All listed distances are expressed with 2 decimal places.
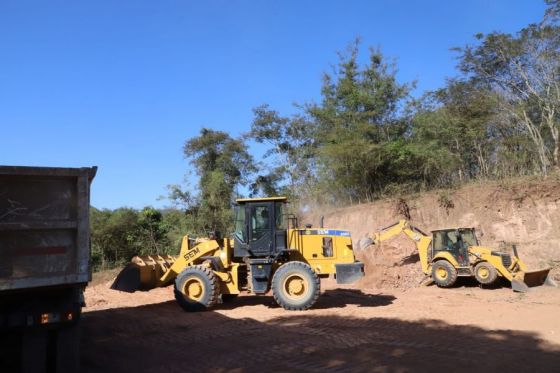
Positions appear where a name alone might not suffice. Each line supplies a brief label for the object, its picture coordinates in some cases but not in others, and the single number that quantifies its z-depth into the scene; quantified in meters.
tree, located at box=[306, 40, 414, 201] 23.16
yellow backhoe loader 13.60
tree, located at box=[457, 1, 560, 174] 18.89
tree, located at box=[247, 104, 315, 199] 30.68
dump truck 4.56
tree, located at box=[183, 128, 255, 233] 29.59
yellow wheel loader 10.51
